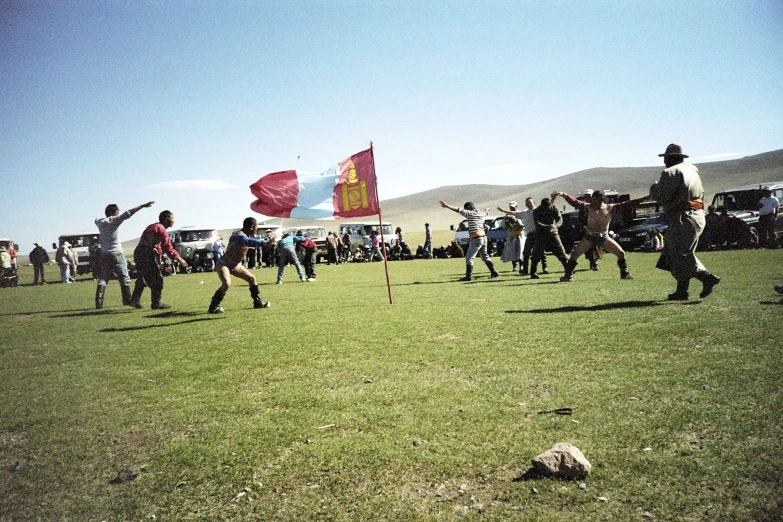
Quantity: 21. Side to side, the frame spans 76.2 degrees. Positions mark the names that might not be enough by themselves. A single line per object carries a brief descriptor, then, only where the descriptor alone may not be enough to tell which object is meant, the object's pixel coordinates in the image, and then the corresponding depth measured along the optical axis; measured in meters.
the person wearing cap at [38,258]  24.61
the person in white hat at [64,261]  23.69
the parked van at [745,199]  20.74
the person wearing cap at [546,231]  12.65
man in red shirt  10.38
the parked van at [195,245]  29.12
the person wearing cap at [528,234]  13.68
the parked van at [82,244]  29.77
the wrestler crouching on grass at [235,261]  9.38
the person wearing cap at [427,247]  29.14
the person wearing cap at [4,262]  22.61
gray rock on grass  2.51
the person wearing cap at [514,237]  14.02
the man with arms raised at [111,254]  10.54
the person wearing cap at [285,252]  16.00
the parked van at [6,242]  28.12
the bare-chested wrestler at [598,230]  10.70
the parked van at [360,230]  33.47
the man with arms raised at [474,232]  12.70
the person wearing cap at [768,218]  18.55
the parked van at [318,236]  30.75
